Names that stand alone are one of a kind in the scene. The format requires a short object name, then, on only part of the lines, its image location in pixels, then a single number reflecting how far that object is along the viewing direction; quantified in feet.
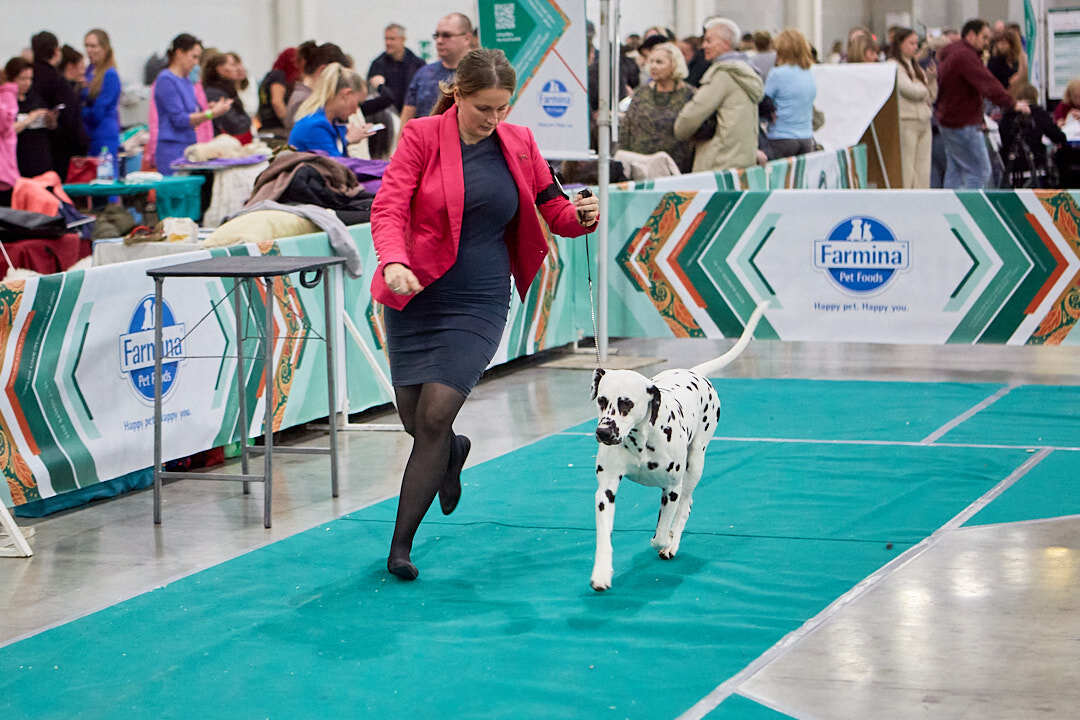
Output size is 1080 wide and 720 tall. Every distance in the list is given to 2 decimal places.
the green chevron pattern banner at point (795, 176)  35.73
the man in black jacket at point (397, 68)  46.75
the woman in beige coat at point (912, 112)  52.01
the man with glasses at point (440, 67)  31.94
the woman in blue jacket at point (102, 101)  43.42
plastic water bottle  40.13
